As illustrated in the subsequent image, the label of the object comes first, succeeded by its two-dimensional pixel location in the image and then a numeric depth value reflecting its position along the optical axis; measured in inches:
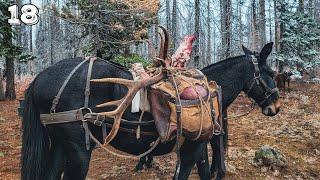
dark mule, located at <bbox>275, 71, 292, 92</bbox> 655.1
